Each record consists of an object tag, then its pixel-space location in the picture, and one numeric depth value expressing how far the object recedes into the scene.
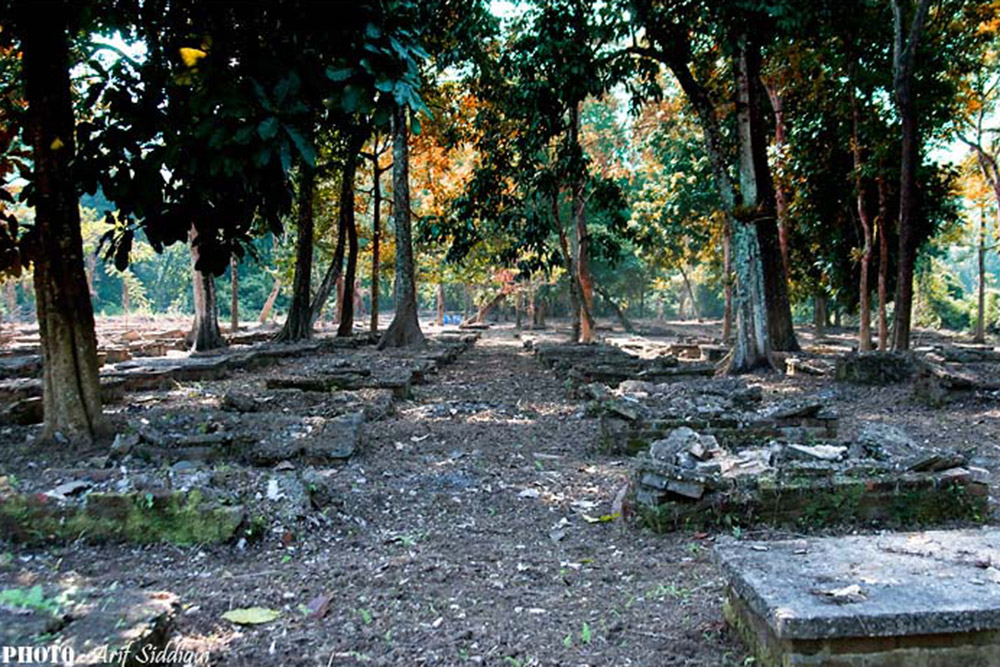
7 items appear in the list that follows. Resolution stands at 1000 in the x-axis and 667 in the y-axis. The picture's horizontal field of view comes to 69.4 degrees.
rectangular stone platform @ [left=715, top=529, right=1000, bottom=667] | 2.33
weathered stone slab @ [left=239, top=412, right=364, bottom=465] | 5.66
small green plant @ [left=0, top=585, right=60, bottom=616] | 2.41
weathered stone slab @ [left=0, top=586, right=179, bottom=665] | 2.21
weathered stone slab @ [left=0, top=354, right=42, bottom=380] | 9.62
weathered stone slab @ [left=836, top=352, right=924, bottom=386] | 10.15
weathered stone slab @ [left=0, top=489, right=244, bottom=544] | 4.04
